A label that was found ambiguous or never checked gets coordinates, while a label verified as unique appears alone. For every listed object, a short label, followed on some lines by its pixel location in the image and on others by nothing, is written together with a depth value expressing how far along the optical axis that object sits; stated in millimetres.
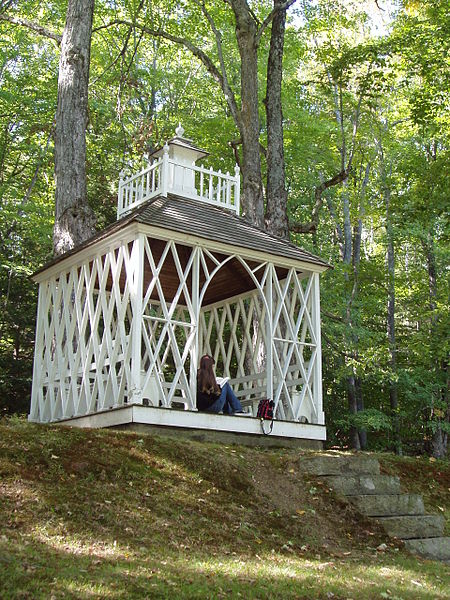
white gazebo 10508
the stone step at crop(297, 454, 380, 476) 9766
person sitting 11352
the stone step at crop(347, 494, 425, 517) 9125
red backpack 11133
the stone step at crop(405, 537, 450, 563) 8656
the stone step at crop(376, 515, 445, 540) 8891
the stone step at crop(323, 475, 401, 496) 9438
